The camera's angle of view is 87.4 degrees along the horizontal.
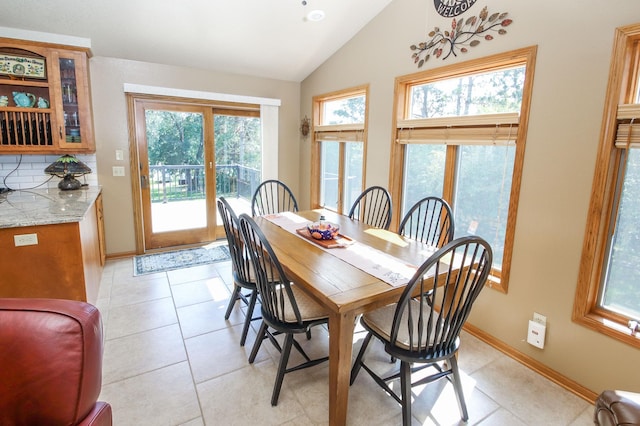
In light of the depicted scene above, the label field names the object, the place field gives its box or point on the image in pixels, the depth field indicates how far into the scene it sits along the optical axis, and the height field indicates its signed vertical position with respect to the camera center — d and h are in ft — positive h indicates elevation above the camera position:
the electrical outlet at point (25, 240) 7.13 -1.85
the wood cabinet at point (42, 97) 9.74 +1.70
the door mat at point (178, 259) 12.10 -3.95
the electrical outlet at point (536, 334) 7.04 -3.57
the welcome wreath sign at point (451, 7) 8.07 +3.82
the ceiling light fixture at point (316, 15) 10.45 +4.52
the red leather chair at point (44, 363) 2.89 -1.84
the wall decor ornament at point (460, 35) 7.47 +3.07
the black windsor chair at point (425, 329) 4.80 -2.77
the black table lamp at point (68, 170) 10.17 -0.50
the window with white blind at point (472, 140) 7.41 +0.56
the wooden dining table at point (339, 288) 4.86 -1.94
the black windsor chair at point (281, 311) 5.79 -2.72
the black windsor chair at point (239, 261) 7.38 -2.29
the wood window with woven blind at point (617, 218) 5.67 -0.91
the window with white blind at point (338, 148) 12.36 +0.49
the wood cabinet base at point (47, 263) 7.18 -2.44
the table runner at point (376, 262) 5.58 -1.86
